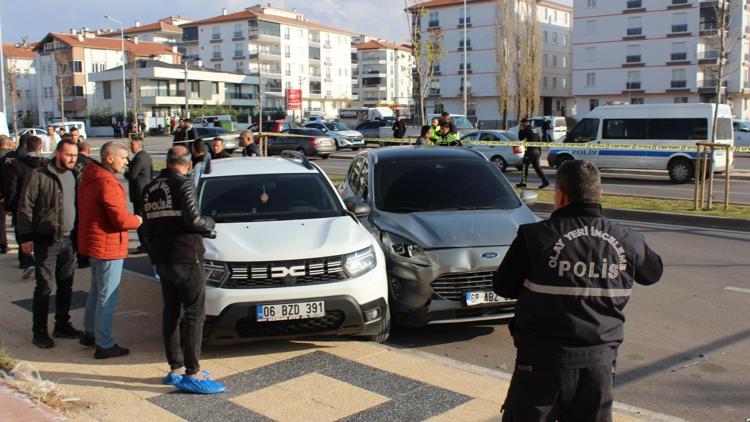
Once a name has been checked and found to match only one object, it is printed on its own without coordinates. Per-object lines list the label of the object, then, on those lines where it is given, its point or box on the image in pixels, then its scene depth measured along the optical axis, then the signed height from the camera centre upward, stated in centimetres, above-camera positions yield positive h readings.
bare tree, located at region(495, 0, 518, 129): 6725 +659
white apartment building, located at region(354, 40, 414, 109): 12406 +835
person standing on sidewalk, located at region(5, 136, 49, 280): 813 -59
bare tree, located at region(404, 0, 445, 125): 2914 +296
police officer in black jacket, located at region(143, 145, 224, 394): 493 -88
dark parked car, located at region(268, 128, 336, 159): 3156 -93
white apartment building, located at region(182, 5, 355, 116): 9969 +1017
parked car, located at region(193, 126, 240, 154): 3331 -51
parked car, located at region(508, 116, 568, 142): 4032 -35
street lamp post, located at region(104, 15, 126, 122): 7054 +155
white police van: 2122 -46
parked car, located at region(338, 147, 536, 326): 625 -98
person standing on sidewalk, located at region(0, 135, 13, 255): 970 -96
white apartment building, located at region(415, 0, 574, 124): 8050 +679
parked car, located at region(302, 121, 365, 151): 3597 -69
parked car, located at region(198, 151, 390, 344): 554 -123
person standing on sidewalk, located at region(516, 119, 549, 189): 1859 -90
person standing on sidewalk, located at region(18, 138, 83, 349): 616 -95
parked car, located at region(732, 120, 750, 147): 3266 -75
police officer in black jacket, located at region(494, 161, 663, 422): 296 -76
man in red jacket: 557 -78
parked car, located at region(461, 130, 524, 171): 2422 -96
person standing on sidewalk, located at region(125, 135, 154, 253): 986 -67
